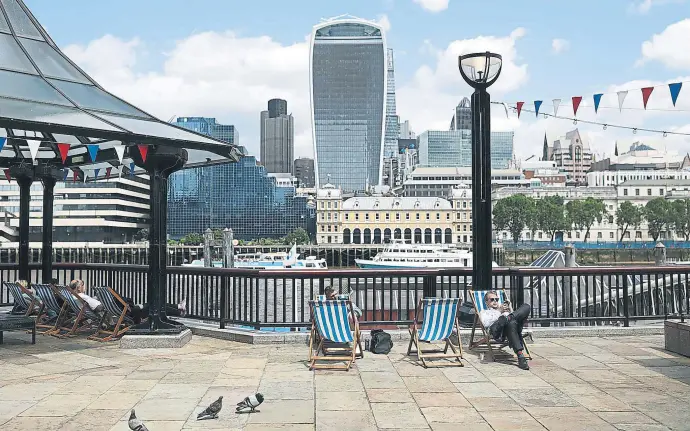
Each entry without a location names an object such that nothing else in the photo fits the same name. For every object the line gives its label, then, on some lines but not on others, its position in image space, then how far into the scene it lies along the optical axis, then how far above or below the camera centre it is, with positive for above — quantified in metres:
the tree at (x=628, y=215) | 110.50 +4.83
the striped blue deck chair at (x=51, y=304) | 10.33 -0.81
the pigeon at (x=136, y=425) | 5.02 -1.28
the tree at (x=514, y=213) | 111.75 +5.42
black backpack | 8.86 -1.24
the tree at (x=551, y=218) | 110.50 +4.49
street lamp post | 9.71 +1.23
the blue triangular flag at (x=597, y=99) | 12.40 +2.64
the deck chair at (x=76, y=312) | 9.87 -0.90
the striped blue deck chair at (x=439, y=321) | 8.29 -0.90
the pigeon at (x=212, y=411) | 5.59 -1.32
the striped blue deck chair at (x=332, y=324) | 8.02 -0.90
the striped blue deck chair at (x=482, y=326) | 8.40 -1.03
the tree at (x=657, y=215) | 106.25 +4.64
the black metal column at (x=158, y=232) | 9.63 +0.25
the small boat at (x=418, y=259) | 62.38 -1.15
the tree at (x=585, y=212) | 109.62 +5.35
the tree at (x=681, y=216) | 105.44 +4.39
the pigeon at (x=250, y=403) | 5.84 -1.31
